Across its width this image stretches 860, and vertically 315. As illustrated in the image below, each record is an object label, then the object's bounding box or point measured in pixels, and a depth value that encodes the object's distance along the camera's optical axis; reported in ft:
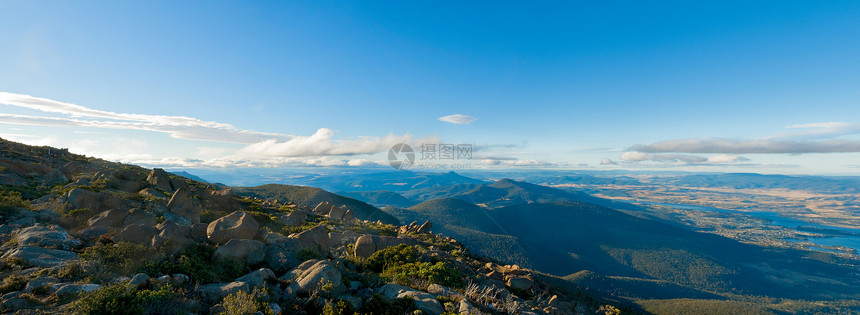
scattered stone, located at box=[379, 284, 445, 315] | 34.69
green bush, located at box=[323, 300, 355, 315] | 29.86
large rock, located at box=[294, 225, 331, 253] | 58.39
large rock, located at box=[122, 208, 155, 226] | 50.58
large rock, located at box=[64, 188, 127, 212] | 54.90
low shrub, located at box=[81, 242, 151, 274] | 34.17
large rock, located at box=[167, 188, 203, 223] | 69.51
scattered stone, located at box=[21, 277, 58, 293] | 26.23
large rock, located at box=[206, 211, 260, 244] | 48.83
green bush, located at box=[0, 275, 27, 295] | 25.88
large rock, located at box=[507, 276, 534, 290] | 73.72
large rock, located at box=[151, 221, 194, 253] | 40.01
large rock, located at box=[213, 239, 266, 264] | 42.91
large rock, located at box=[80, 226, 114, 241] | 42.42
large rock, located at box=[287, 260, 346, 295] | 35.24
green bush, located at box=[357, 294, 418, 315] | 32.40
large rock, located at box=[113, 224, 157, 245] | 40.27
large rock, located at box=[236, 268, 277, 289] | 34.70
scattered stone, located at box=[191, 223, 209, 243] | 48.62
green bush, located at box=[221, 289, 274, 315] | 26.69
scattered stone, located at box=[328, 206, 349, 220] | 130.59
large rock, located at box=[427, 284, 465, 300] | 40.98
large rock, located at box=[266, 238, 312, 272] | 44.67
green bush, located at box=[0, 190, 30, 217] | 47.78
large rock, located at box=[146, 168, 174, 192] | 94.61
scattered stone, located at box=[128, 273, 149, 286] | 28.55
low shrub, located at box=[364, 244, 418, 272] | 55.57
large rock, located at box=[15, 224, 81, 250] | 36.96
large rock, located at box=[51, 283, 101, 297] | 26.48
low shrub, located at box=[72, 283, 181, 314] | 23.15
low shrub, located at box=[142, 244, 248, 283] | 35.68
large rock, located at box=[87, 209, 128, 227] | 48.06
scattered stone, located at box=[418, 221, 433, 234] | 128.20
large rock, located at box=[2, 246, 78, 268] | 32.20
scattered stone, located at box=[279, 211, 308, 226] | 94.58
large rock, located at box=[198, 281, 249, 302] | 30.83
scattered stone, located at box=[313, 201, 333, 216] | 143.25
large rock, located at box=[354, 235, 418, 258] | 64.18
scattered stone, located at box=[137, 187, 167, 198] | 77.91
